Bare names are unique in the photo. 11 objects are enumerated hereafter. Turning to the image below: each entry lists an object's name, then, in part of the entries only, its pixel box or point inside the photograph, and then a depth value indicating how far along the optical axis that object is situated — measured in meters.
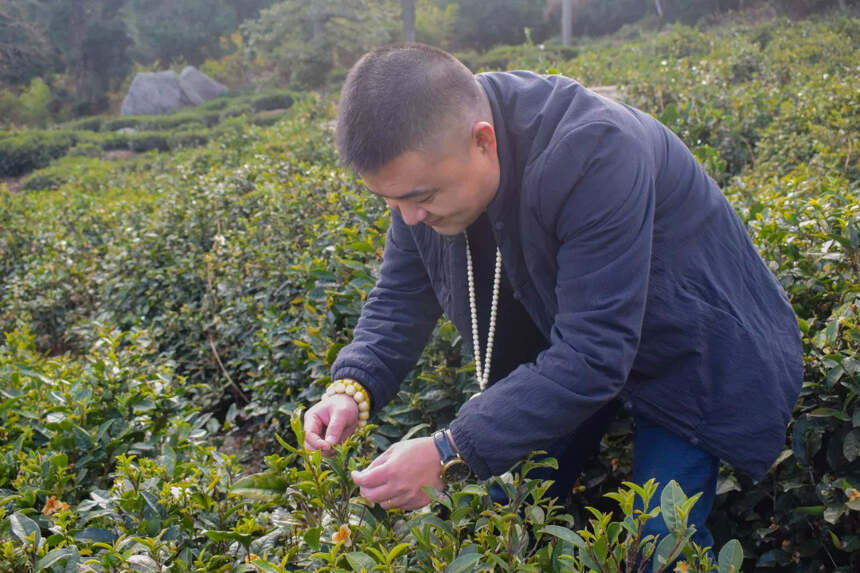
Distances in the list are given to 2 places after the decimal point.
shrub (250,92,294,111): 20.06
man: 1.46
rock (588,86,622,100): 7.52
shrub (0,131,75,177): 16.64
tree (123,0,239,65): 30.73
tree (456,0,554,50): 25.81
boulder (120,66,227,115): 24.23
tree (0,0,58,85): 26.34
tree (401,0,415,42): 22.58
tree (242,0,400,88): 22.48
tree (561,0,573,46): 21.95
